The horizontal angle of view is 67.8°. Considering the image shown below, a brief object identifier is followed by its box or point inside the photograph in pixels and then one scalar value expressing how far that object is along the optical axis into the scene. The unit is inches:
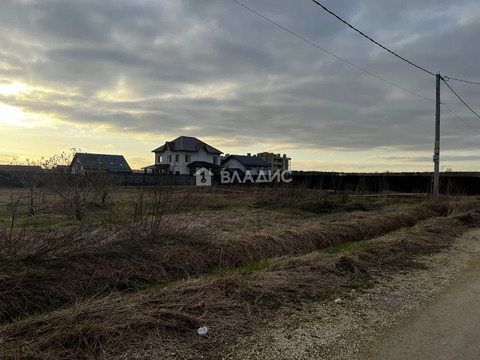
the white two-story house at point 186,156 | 2246.6
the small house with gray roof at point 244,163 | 2498.8
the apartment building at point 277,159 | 3741.6
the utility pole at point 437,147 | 676.2
